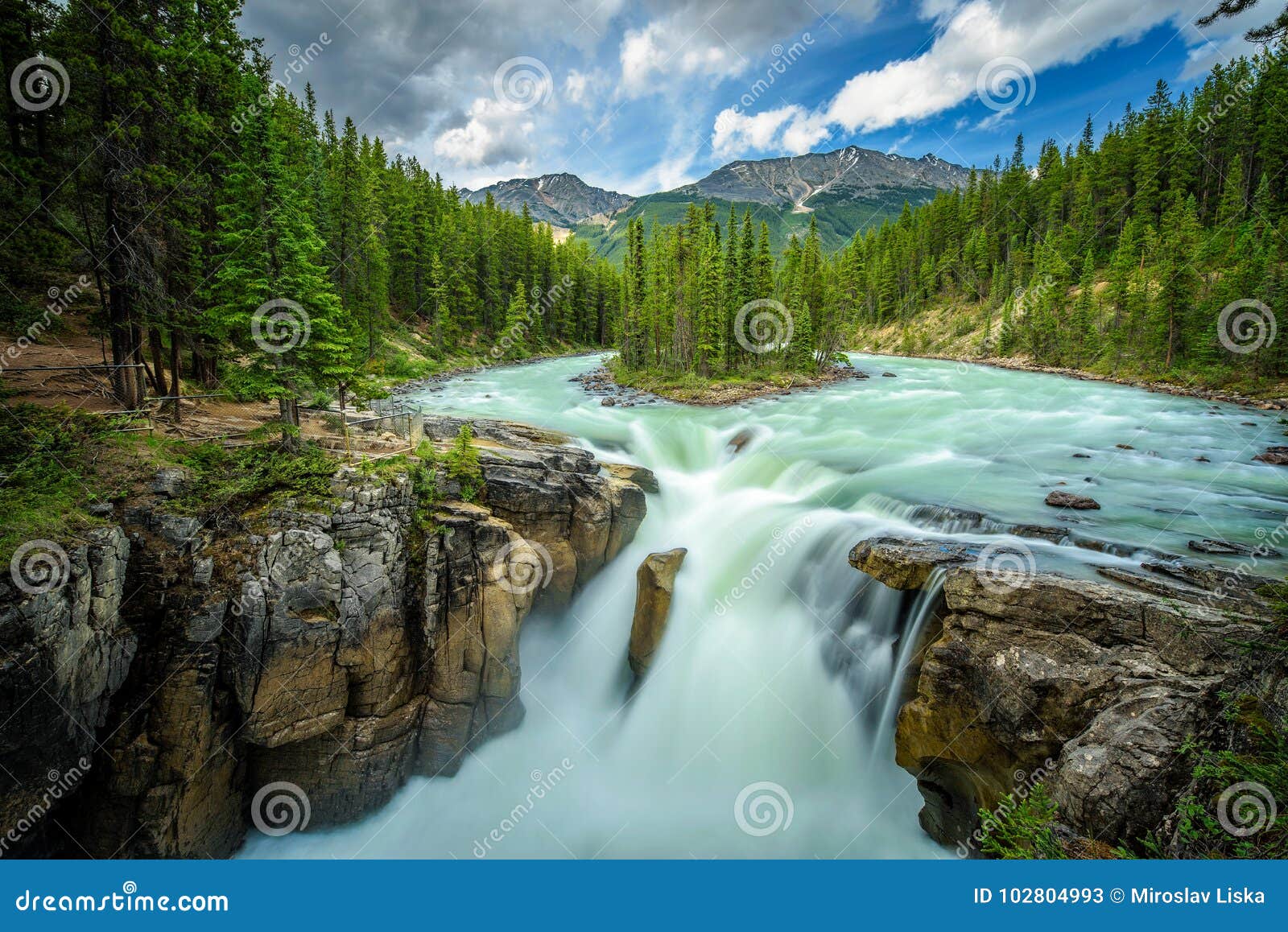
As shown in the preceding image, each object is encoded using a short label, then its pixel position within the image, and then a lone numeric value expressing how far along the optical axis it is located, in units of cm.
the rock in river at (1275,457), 1838
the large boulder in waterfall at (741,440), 2334
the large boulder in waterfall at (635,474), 1745
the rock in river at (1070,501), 1409
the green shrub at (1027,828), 574
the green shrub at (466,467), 1338
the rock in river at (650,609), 1359
